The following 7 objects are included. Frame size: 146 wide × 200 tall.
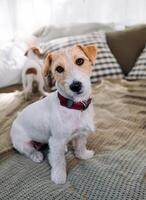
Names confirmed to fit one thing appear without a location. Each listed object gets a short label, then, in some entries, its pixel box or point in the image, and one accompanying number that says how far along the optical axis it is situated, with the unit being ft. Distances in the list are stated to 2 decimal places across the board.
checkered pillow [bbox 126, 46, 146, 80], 6.57
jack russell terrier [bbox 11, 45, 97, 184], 3.40
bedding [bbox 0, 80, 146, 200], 3.31
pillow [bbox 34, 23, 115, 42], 7.70
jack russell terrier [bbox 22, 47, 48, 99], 6.21
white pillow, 6.61
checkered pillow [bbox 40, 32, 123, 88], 6.72
